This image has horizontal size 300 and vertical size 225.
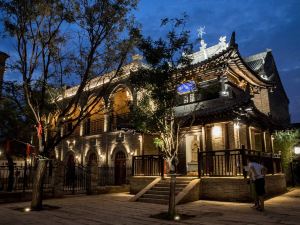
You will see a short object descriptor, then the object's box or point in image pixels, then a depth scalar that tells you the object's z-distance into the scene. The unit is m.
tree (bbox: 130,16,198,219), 8.80
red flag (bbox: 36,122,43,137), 10.07
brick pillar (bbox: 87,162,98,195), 15.27
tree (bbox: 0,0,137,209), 10.41
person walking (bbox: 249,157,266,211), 9.01
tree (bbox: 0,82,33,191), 18.35
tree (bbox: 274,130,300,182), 18.23
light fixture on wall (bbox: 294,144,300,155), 18.47
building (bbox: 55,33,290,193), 14.20
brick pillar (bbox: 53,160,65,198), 13.61
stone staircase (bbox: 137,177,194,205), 11.68
